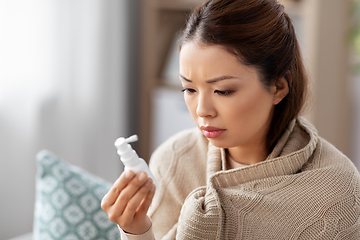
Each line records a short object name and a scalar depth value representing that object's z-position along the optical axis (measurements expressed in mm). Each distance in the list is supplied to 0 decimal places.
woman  1298
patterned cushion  1610
